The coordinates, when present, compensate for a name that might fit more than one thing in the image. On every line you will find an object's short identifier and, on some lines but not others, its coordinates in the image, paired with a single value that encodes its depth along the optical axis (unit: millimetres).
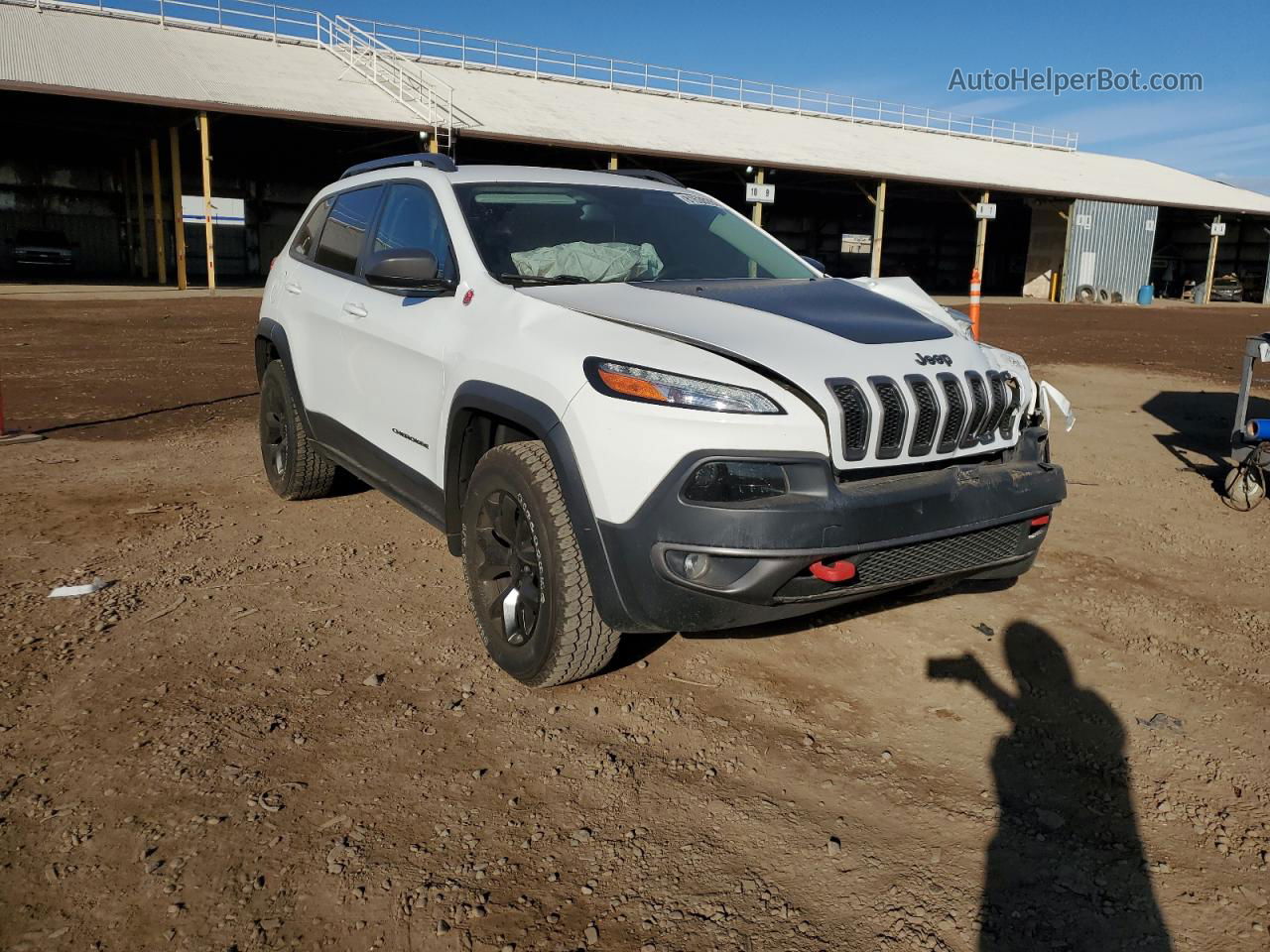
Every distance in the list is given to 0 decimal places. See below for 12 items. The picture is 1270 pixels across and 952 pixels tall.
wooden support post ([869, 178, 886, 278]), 32812
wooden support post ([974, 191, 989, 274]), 33406
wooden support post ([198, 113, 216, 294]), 22953
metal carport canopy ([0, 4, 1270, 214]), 23828
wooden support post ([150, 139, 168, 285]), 26391
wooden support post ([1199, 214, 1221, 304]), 41450
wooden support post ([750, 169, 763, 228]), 30297
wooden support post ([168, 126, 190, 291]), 24172
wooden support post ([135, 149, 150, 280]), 30000
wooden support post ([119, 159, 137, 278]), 32250
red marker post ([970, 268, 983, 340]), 8364
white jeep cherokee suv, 2875
